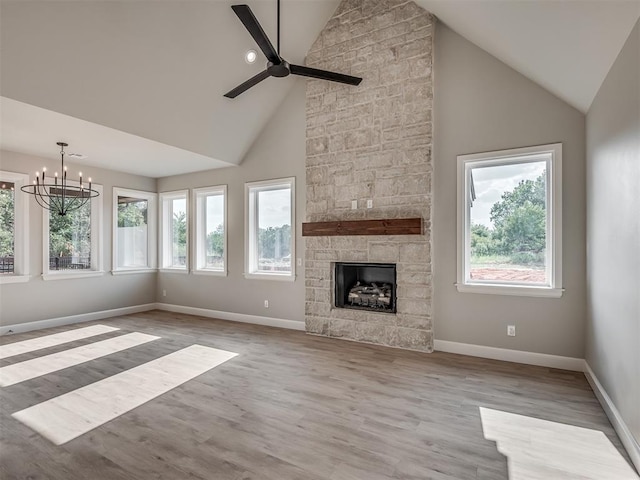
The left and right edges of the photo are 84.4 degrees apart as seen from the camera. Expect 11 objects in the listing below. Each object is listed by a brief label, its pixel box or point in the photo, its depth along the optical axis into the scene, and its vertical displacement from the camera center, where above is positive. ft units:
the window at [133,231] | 21.71 +0.75
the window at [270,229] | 18.37 +0.72
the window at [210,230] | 21.13 +0.75
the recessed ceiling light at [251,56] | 10.98 +5.79
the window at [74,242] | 18.51 +0.05
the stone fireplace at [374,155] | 14.26 +3.79
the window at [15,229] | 17.28 +0.70
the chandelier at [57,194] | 17.62 +2.47
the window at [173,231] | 22.86 +0.76
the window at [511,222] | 12.30 +0.71
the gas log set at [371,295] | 15.56 -2.42
